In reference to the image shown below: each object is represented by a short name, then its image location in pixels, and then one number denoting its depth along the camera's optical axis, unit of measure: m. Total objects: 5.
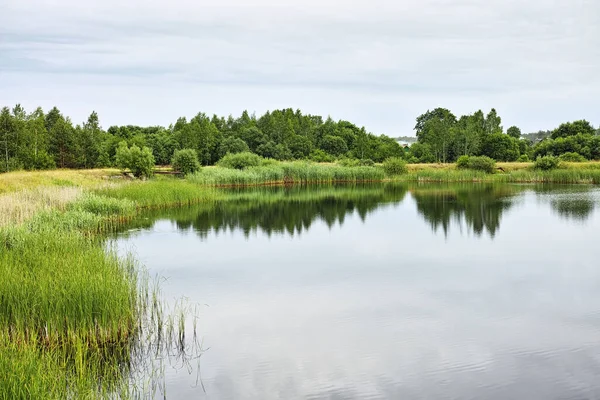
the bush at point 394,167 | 56.00
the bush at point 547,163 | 53.72
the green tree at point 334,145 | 79.19
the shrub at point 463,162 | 57.81
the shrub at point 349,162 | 57.77
